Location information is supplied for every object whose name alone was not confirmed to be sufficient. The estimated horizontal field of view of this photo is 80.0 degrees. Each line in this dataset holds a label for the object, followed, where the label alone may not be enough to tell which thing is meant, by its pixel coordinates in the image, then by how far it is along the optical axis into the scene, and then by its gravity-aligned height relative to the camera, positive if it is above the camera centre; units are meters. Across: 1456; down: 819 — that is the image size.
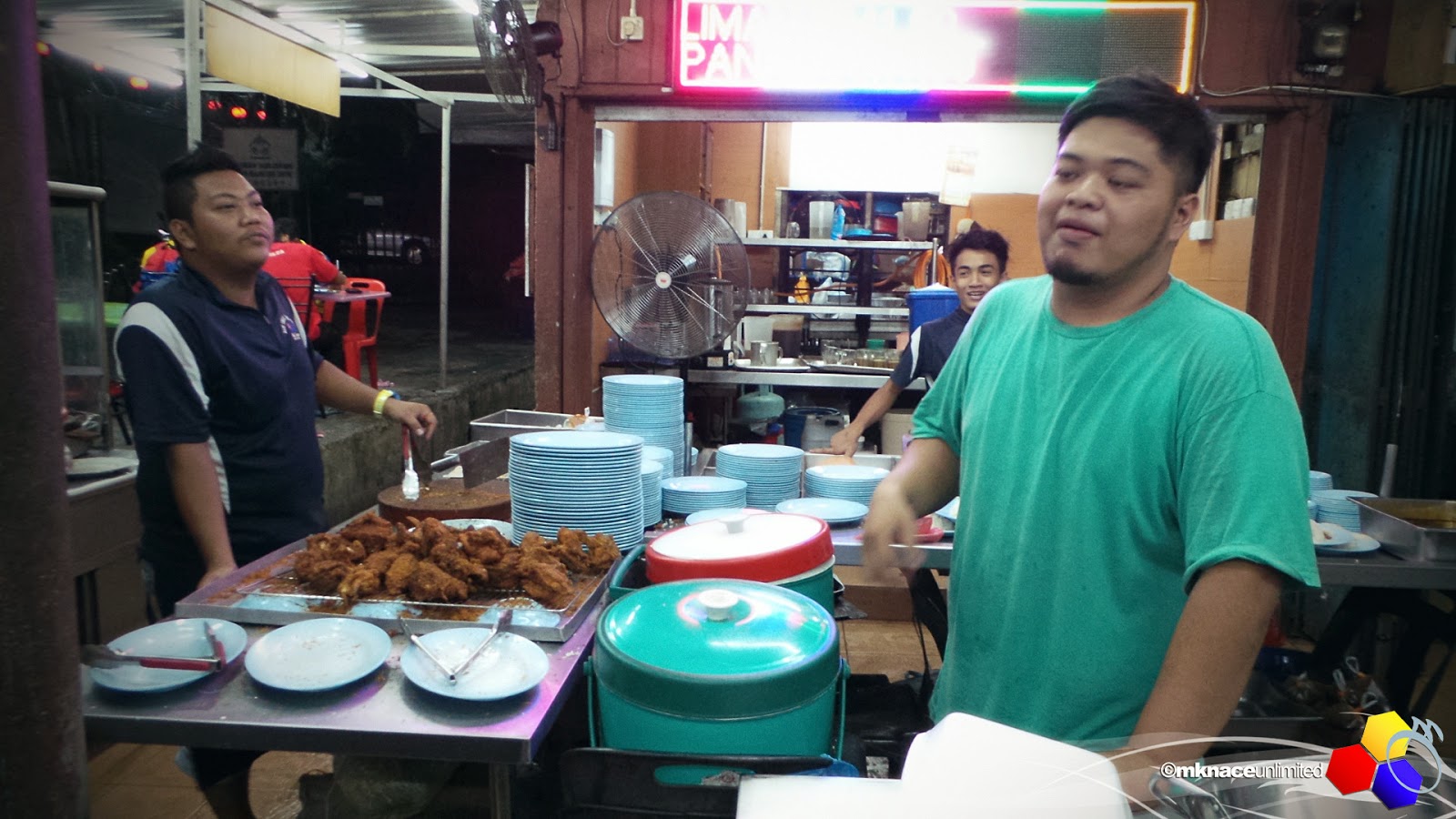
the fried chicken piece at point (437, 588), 1.97 -0.69
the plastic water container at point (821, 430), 5.99 -0.96
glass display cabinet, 4.09 -0.17
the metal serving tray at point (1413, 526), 2.83 -0.76
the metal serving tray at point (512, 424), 3.77 -0.63
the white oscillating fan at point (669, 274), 4.25 +0.06
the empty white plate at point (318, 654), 1.64 -0.74
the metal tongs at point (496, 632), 1.63 -0.72
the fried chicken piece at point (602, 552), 2.20 -0.68
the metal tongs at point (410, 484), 2.91 -0.69
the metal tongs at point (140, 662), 1.66 -0.74
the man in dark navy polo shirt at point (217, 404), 2.33 -0.36
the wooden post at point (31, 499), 1.09 -0.30
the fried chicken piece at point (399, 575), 2.01 -0.68
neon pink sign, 4.30 +1.25
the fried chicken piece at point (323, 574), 2.05 -0.70
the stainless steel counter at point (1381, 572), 2.81 -0.87
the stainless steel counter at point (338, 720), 1.52 -0.79
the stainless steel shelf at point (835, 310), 6.11 -0.15
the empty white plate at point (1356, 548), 2.89 -0.82
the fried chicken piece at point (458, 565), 2.01 -0.66
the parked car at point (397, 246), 23.28 +0.89
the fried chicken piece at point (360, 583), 1.97 -0.70
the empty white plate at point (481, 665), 1.61 -0.74
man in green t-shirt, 1.18 -0.28
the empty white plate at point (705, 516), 2.44 -0.66
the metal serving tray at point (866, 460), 3.80 -0.75
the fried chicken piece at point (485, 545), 2.08 -0.64
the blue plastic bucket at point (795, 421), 6.13 -0.93
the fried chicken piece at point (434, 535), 2.13 -0.63
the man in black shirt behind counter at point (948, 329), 4.00 -0.18
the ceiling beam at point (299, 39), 6.20 +1.90
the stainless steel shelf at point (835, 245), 6.26 +0.32
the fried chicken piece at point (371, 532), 2.20 -0.65
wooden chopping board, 2.75 -0.73
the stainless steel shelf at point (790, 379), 5.62 -0.60
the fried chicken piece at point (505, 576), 2.06 -0.69
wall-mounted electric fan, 3.59 +1.03
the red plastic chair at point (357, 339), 8.38 -0.61
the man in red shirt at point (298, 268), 7.41 +0.08
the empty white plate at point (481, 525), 2.53 -0.72
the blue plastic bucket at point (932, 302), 5.44 -0.07
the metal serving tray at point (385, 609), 1.86 -0.73
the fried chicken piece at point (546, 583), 1.97 -0.69
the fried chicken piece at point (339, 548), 2.13 -0.67
